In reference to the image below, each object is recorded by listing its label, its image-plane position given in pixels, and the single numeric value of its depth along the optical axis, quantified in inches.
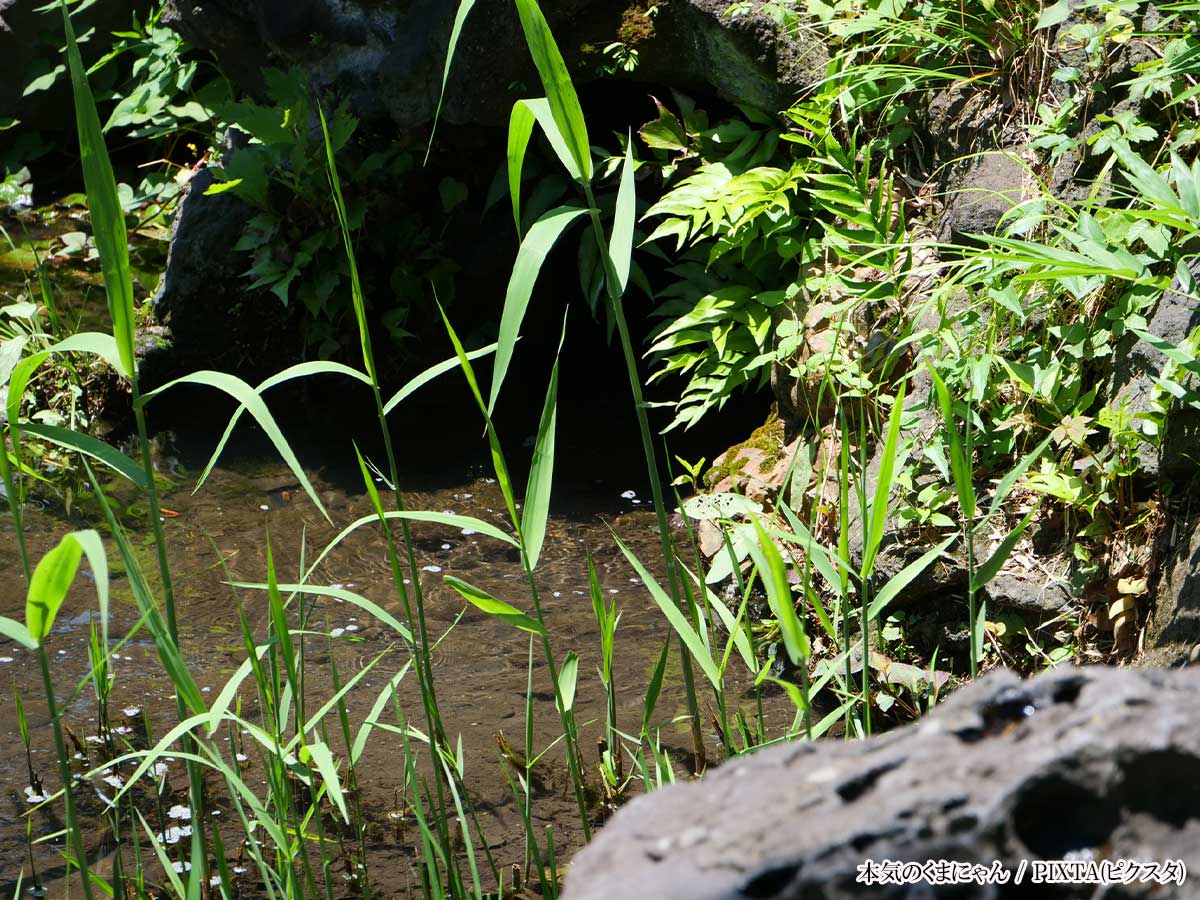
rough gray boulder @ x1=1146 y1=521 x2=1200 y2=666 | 188.1
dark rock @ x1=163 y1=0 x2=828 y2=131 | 315.3
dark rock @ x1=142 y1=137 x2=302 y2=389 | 414.3
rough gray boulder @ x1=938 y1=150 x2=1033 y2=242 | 256.8
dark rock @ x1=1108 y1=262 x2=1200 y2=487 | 202.7
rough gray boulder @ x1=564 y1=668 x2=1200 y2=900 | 71.5
